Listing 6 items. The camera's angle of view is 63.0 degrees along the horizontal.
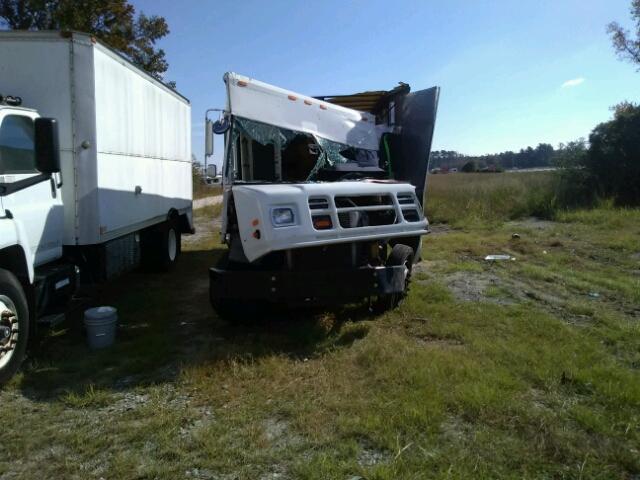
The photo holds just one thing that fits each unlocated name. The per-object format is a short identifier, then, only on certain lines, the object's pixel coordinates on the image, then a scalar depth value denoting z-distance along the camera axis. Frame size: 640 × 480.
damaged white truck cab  4.69
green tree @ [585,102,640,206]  18.75
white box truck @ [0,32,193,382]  4.41
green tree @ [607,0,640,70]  25.36
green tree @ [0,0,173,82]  18.41
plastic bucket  5.04
